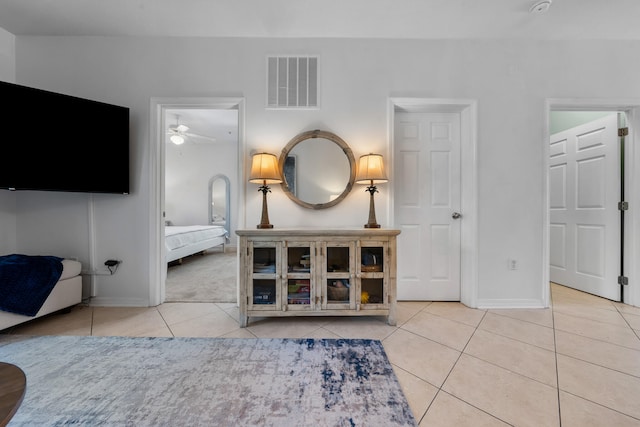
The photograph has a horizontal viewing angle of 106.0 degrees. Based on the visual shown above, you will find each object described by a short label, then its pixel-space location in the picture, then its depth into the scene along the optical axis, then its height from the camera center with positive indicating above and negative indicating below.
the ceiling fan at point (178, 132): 4.33 +1.48
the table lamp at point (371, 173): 2.18 +0.35
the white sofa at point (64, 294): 1.86 -0.73
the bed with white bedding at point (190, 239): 3.64 -0.49
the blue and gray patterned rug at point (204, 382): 1.10 -0.94
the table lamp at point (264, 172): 2.16 +0.36
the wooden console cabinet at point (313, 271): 1.99 -0.50
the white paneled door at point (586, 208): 2.56 +0.06
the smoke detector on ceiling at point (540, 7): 1.95 +1.70
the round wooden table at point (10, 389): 0.67 -0.55
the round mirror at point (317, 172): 2.40 +0.40
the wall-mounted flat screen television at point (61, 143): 1.94 +0.60
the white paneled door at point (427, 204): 2.55 +0.09
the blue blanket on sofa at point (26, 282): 1.80 -0.55
